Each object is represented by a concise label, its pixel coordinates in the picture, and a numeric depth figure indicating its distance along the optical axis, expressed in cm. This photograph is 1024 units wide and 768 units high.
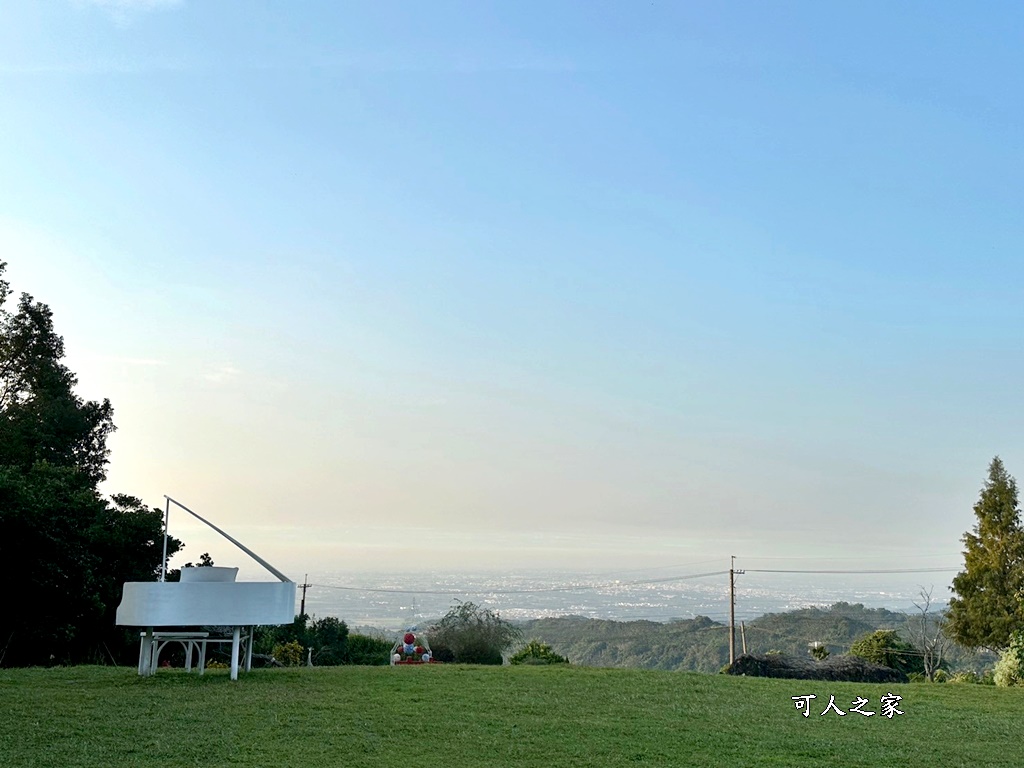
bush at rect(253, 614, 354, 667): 2331
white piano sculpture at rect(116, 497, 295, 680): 1373
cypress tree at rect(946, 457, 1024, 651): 2292
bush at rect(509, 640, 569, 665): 2039
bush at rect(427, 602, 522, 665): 2186
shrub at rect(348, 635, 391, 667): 2435
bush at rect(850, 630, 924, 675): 2430
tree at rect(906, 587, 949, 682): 2401
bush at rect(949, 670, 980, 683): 1905
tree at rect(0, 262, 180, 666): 2008
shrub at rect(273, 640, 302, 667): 2198
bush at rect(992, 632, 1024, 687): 1738
